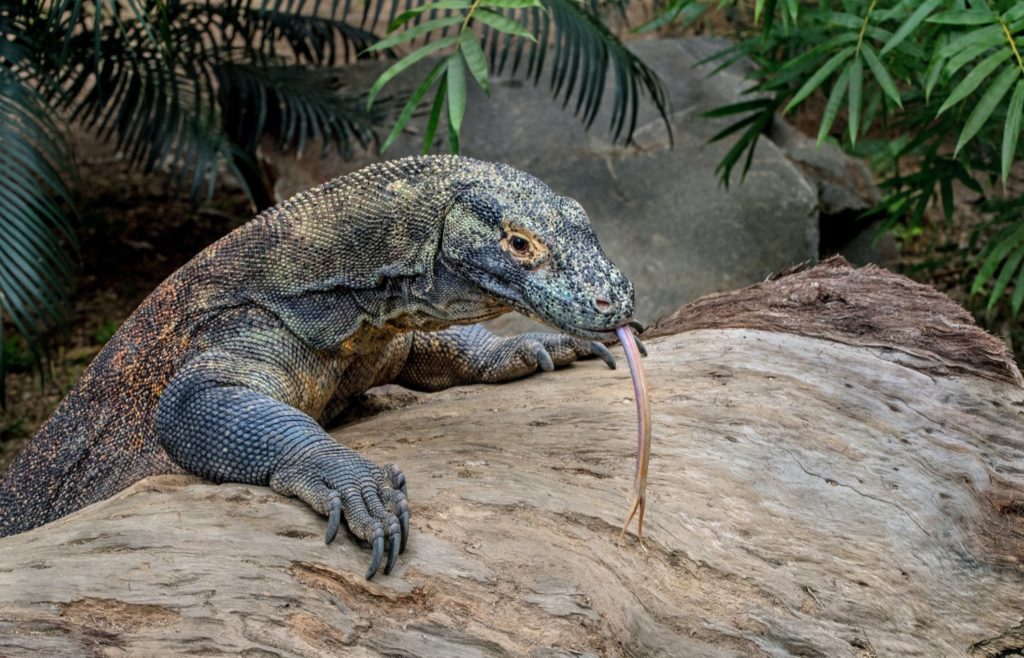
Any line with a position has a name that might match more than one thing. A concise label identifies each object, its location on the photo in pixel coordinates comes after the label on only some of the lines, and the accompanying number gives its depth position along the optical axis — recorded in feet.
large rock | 23.73
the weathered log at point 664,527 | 8.48
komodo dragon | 9.79
